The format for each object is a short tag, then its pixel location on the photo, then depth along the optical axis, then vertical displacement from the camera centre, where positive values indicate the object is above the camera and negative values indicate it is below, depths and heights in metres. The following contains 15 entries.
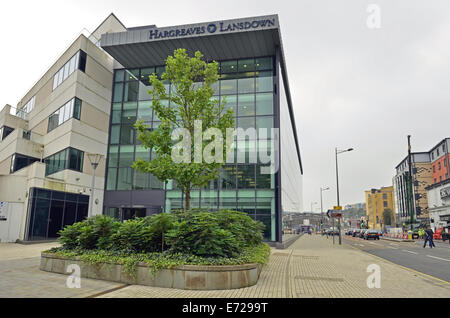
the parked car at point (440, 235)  35.39 -2.47
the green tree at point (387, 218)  116.53 -1.31
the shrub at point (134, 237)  9.45 -0.84
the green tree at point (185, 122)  12.43 +3.81
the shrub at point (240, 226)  10.33 -0.51
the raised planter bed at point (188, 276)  7.93 -1.74
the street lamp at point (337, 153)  32.77 +5.73
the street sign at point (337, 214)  27.93 -0.04
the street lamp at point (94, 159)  17.10 +2.81
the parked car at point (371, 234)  40.22 -2.64
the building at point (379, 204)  136.00 +4.65
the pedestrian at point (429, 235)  24.37 -1.60
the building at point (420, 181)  78.44 +8.73
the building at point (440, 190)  51.51 +4.49
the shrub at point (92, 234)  10.17 -0.84
